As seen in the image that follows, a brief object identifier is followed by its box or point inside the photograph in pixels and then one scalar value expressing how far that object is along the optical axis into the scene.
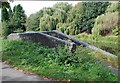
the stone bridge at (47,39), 4.73
